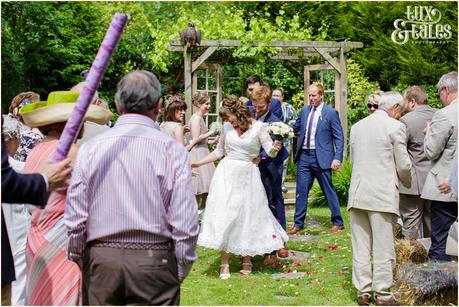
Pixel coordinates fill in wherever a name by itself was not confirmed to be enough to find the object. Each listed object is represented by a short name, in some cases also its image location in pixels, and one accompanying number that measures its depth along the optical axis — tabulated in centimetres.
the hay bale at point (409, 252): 772
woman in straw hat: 452
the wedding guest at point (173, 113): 947
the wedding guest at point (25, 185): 372
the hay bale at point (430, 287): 654
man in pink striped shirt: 384
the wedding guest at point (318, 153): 1069
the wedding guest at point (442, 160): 705
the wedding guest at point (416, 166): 869
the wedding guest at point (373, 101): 899
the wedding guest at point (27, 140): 768
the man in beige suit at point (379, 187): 663
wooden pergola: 1534
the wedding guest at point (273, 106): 943
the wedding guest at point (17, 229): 554
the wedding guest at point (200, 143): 1067
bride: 791
